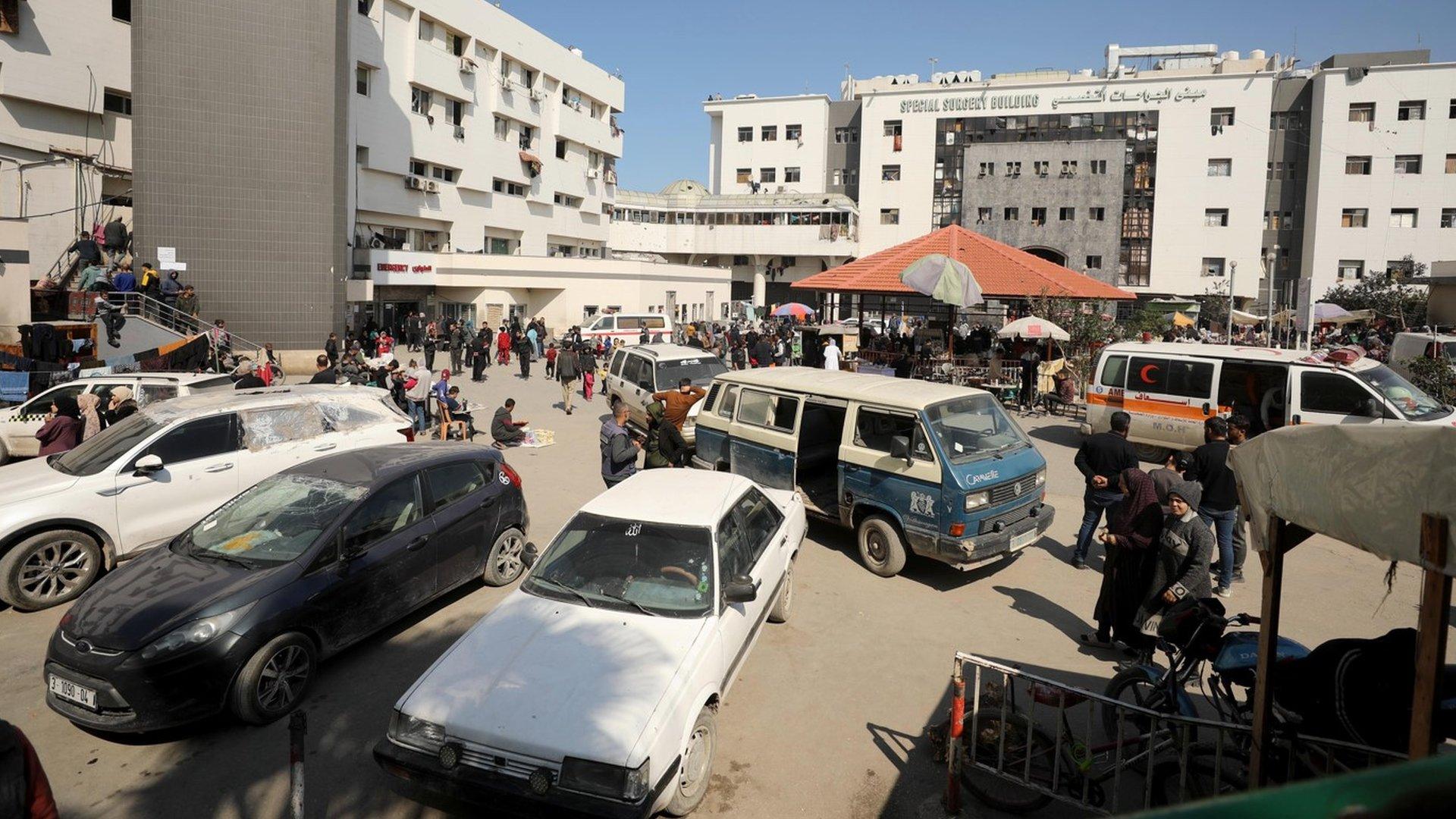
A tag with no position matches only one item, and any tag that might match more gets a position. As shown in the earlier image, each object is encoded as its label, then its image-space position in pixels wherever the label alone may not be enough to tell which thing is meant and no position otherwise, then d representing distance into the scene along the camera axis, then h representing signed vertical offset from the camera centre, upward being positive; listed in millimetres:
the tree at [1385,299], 35000 +3264
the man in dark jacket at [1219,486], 7777 -1175
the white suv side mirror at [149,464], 7617 -1292
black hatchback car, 5078 -1838
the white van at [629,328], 31844 +607
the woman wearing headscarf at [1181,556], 5785 -1391
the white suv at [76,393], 11344 -979
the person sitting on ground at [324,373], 14500 -739
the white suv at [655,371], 16016 -545
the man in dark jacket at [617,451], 9242 -1233
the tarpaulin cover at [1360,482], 2678 -413
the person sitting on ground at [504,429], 14805 -1654
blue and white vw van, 7816 -1158
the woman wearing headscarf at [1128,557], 6250 -1534
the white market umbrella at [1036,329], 19703 +672
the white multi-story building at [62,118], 23828 +6342
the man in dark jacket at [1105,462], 8133 -1035
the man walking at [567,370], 19250 -703
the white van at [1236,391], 11523 -397
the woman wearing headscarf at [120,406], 10617 -1064
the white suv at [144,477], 7133 -1467
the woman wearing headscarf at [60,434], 9516 -1305
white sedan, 4023 -1852
